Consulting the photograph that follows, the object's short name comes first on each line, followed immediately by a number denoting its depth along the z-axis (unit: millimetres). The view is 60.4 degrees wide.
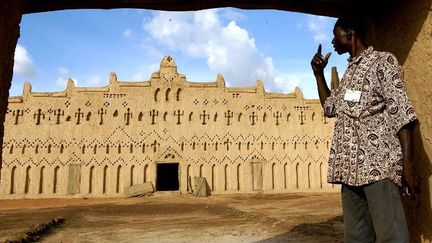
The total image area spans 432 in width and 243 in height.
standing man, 2432
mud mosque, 19000
